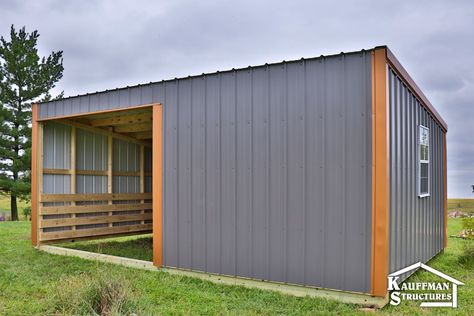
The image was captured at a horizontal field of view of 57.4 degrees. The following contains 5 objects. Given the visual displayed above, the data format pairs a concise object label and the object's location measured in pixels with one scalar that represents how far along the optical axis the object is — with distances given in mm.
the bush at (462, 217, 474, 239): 6836
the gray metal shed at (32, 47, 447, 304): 4359
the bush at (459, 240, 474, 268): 6531
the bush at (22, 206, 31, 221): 17297
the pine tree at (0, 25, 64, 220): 16500
